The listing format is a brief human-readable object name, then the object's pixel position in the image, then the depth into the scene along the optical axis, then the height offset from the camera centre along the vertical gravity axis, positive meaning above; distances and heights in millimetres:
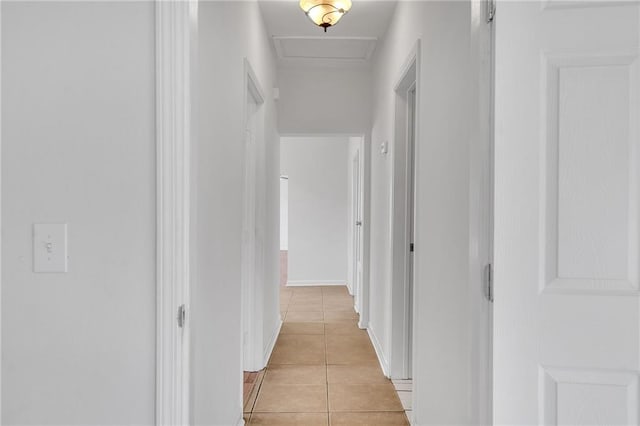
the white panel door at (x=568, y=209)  985 +11
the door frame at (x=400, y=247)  2840 -237
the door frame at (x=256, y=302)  2934 -643
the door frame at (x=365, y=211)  4109 +22
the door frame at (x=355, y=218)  4801 -60
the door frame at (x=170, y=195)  1004 +44
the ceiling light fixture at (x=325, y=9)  2348 +1184
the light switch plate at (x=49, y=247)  1001 -84
